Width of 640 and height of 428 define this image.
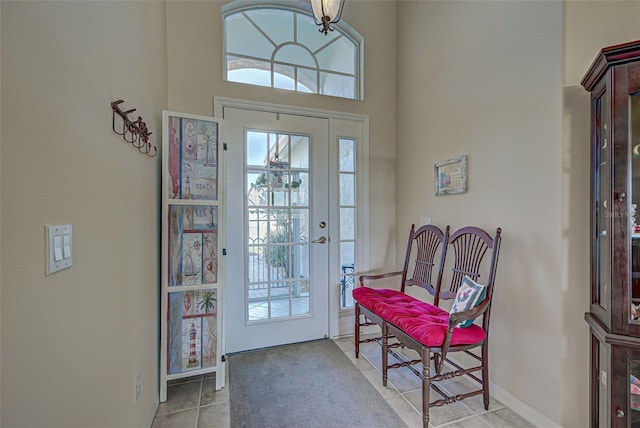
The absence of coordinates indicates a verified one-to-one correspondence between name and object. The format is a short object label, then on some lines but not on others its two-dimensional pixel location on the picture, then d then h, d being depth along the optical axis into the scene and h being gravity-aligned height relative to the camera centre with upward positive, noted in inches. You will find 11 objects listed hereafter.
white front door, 103.6 -5.4
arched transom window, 106.2 +61.0
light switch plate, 30.5 -3.5
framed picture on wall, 87.9 +11.5
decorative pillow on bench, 69.2 -19.7
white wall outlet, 58.6 -34.2
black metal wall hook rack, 50.6 +16.4
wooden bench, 65.2 -24.9
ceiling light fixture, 60.6 +41.5
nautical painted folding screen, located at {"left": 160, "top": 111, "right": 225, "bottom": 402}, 78.5 -9.4
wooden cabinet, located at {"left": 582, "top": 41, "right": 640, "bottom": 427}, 50.0 -4.0
